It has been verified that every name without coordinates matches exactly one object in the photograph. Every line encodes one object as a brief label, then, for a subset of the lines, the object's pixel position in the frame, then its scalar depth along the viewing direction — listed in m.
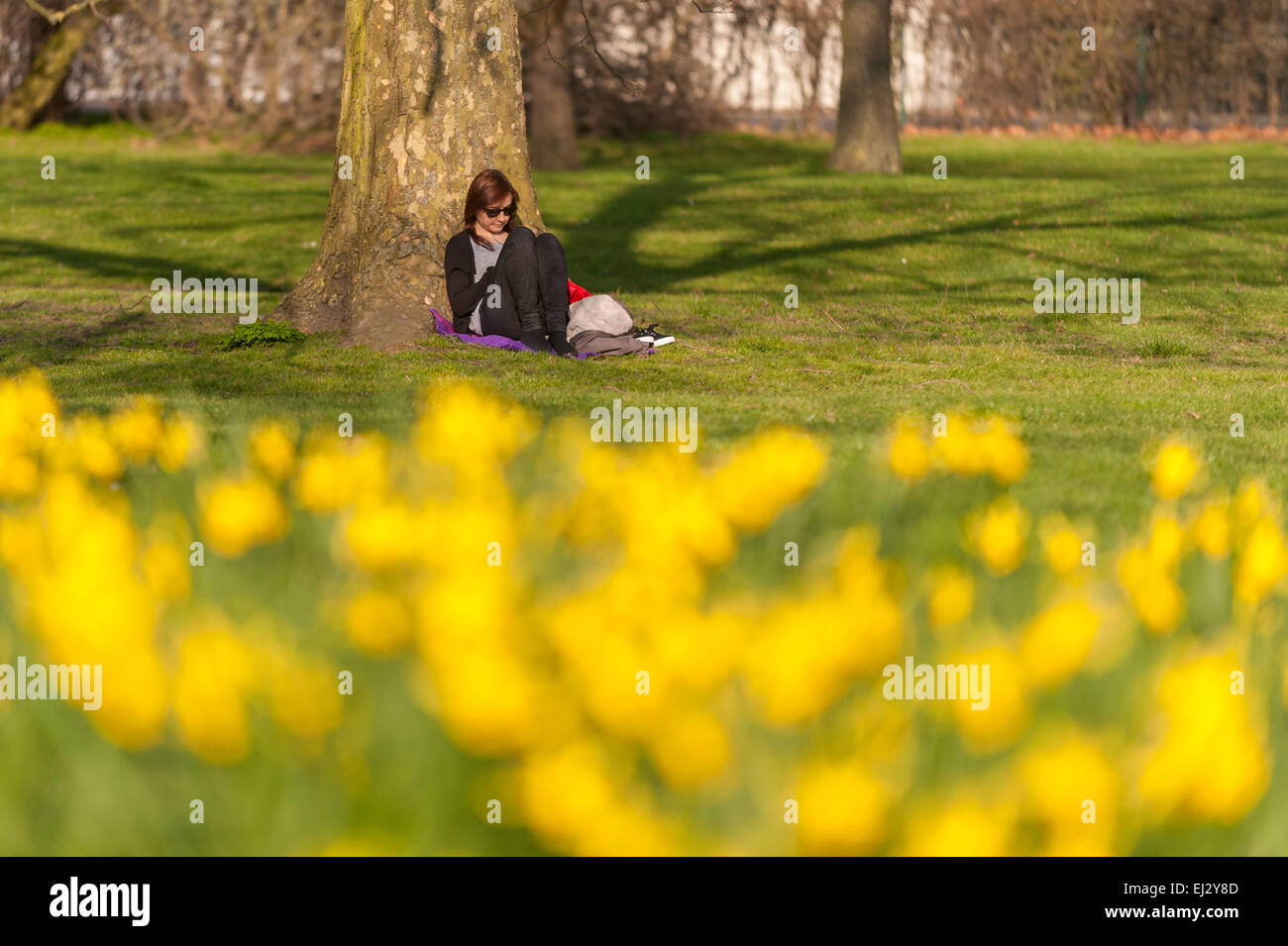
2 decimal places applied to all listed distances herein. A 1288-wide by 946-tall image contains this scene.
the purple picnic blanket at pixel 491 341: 17.83
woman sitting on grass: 17.67
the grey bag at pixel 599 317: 17.83
